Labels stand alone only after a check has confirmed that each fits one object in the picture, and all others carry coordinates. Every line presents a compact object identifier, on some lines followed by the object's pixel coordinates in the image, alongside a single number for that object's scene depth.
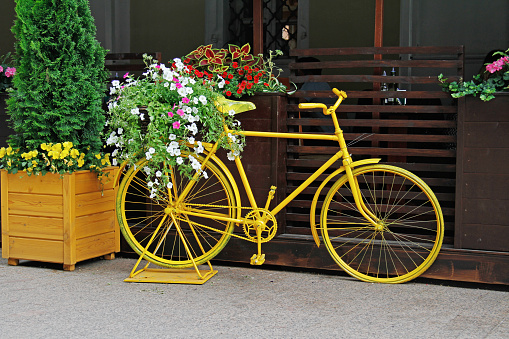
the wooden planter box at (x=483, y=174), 4.27
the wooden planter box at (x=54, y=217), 4.65
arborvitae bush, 4.61
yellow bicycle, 4.32
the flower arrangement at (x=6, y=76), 5.40
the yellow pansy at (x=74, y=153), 4.61
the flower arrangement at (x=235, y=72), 4.71
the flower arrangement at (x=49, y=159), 4.61
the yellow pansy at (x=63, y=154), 4.58
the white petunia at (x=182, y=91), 4.18
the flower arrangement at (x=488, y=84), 4.23
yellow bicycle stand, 4.39
